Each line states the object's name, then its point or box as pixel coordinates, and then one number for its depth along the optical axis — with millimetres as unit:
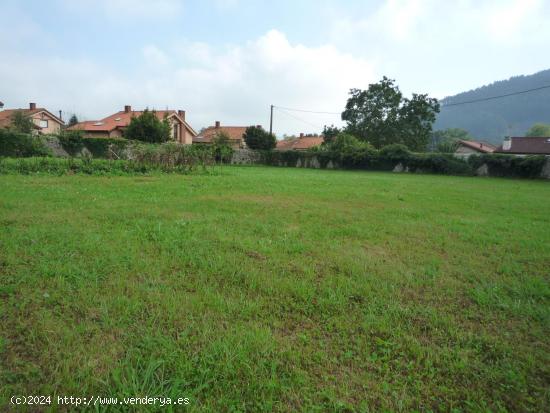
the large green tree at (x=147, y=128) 29750
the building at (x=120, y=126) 37812
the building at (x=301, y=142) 55531
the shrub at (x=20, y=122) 32312
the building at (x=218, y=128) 49269
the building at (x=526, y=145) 36406
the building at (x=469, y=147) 48394
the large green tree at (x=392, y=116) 40844
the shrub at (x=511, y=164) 22156
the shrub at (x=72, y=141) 22591
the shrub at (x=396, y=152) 28062
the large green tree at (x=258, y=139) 38406
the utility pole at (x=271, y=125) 38319
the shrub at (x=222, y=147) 26561
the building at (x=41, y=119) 40128
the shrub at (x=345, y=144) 30628
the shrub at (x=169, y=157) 15930
